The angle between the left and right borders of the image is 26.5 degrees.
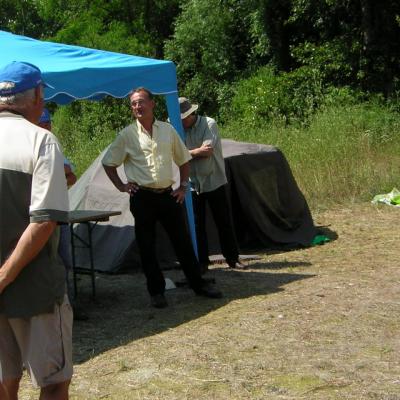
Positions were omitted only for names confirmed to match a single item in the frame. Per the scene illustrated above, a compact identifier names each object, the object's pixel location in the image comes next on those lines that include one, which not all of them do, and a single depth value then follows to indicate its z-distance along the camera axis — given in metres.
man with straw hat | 7.78
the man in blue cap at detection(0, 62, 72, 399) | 3.12
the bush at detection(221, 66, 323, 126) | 20.47
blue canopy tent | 6.79
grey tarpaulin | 8.88
